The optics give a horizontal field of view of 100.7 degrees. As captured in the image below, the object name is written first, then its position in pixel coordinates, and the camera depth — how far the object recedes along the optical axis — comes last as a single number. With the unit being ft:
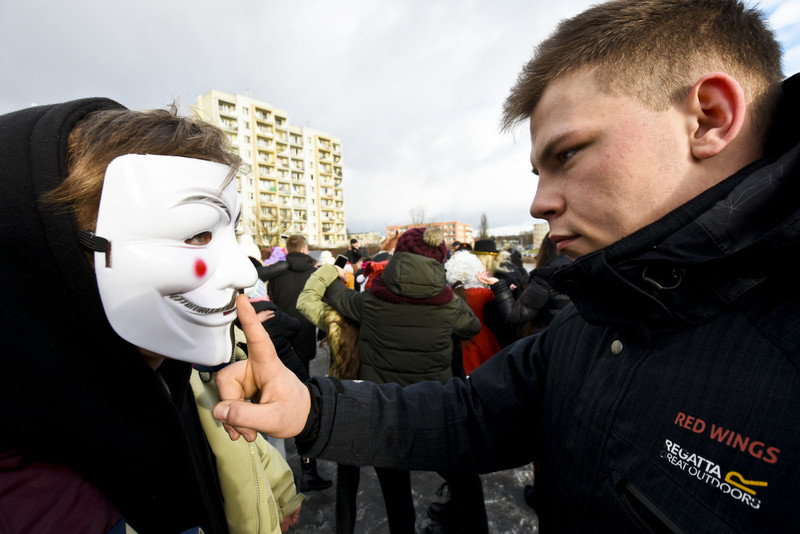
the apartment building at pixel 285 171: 139.85
